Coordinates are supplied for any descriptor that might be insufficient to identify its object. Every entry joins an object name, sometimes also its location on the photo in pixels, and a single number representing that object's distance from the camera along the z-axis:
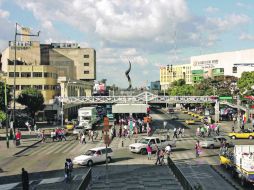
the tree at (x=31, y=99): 56.03
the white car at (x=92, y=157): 24.79
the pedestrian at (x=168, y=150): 26.12
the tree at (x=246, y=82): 69.41
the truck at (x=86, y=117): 47.85
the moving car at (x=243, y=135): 38.01
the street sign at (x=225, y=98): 64.76
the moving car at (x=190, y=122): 55.55
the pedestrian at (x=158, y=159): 24.25
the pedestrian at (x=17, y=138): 34.86
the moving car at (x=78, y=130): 42.65
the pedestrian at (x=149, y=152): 26.18
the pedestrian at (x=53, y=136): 38.71
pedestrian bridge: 57.79
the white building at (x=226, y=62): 111.97
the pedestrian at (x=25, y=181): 16.76
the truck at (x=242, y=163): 17.82
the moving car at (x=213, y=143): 31.35
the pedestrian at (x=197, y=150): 27.44
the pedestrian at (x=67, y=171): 19.70
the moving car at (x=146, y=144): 28.94
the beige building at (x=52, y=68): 65.45
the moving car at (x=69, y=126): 48.88
